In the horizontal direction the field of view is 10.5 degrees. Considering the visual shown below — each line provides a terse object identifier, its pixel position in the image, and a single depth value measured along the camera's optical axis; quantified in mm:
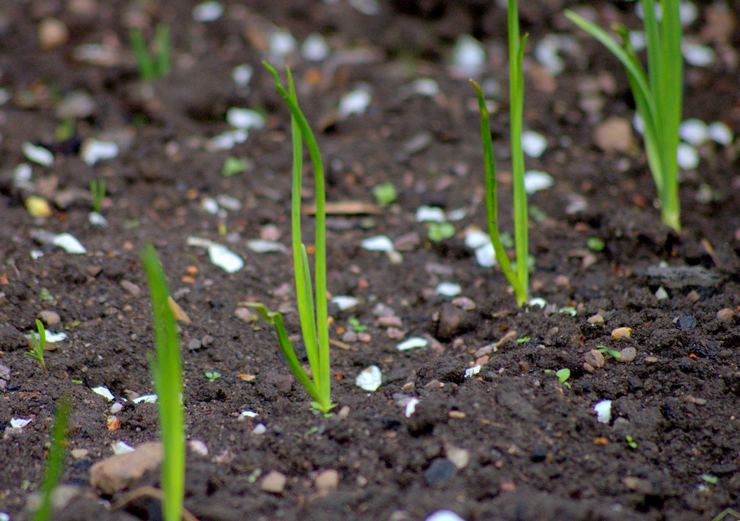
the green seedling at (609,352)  1732
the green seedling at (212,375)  1756
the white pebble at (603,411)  1704
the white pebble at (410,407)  1702
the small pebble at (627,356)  1731
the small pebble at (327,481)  1675
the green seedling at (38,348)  1730
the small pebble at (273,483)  1675
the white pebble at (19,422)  1711
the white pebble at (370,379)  1757
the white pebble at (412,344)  1787
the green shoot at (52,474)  1618
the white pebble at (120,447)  1701
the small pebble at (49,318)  1773
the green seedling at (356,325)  1803
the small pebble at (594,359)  1728
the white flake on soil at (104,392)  1740
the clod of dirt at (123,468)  1672
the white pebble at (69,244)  1821
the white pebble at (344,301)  1815
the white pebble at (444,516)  1652
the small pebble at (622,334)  1742
